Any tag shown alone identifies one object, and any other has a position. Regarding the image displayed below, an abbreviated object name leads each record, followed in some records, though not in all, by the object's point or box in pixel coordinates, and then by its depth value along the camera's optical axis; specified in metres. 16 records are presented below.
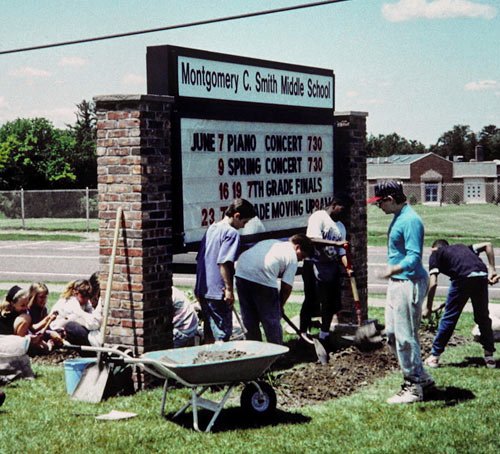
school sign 9.23
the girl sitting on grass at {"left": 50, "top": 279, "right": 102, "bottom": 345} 10.24
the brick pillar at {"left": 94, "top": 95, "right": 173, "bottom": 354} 8.55
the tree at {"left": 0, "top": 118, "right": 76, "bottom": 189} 51.62
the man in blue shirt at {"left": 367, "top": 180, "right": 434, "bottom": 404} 7.98
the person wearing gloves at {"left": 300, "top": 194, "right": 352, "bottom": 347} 10.81
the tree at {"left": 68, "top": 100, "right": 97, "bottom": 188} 56.53
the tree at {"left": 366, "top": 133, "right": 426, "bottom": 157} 122.19
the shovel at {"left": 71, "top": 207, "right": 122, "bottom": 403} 8.32
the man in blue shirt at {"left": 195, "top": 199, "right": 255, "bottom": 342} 8.72
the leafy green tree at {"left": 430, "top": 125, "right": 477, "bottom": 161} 116.68
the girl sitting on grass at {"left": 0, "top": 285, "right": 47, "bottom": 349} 10.12
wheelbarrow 7.09
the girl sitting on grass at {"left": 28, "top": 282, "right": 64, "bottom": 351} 10.62
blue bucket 8.51
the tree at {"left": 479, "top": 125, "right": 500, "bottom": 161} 107.62
